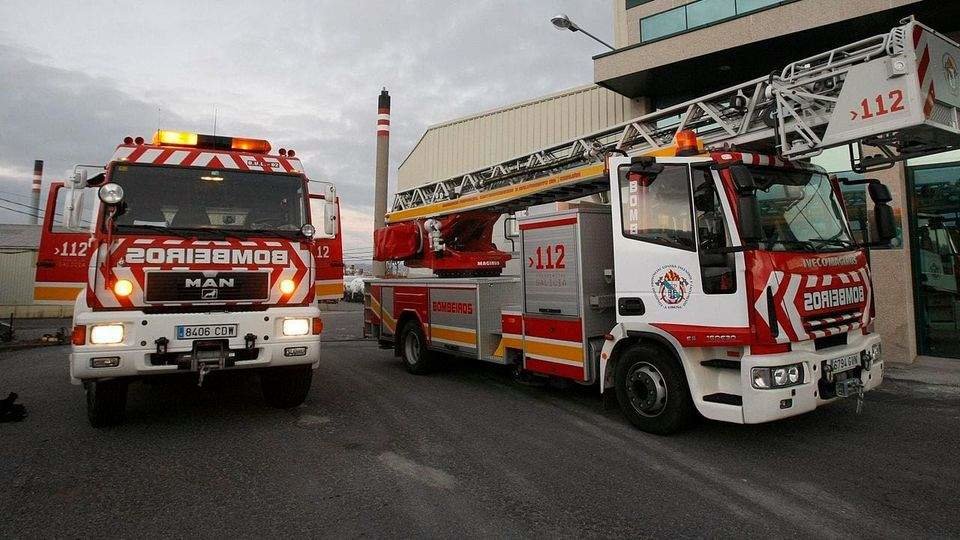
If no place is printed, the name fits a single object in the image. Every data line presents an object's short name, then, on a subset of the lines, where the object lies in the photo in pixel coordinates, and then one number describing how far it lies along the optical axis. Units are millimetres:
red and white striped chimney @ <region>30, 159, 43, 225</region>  38750
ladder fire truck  4195
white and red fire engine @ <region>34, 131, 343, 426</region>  4723
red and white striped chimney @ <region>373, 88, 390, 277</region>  26125
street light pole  10547
